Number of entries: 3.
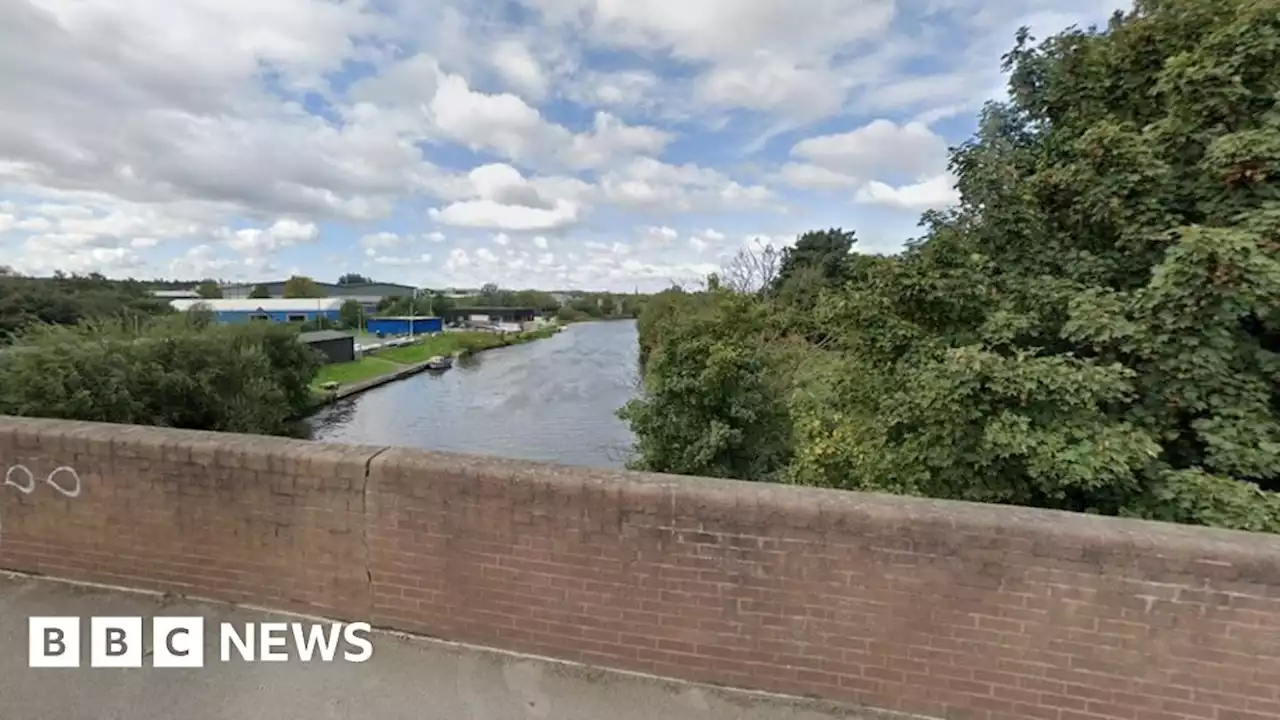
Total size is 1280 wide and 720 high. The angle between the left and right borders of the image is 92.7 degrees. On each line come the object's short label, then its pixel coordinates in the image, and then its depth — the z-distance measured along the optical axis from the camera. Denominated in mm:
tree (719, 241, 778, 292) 23422
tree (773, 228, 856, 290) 24288
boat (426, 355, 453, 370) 57250
